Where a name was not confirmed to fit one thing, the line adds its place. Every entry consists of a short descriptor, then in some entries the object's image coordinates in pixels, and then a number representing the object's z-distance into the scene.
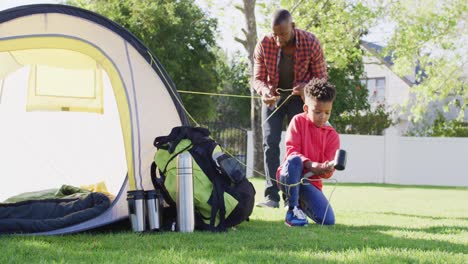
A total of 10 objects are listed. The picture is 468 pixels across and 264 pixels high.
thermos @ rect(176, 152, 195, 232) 3.53
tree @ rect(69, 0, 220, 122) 17.78
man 4.84
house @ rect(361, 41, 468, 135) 26.73
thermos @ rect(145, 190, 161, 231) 3.56
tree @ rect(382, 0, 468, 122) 15.34
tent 3.75
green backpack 3.63
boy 3.99
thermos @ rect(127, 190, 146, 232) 3.55
